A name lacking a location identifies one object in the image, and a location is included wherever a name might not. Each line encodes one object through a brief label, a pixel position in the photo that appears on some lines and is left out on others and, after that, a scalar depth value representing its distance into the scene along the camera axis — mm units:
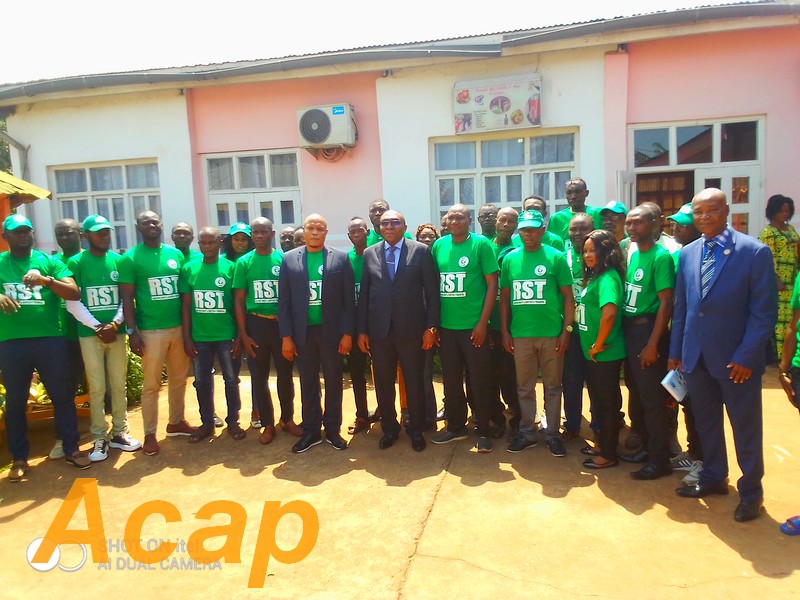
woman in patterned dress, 6598
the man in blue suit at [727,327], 3301
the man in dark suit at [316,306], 4746
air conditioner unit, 8891
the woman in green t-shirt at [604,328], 3998
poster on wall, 8250
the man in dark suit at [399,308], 4617
